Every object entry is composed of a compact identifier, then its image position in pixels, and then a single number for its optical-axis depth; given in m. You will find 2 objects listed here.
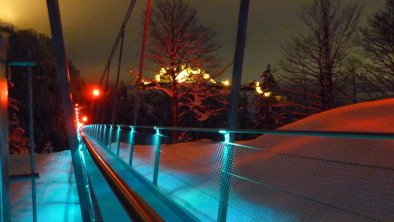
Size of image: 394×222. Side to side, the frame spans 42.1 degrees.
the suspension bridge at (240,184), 3.74
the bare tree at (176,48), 36.19
